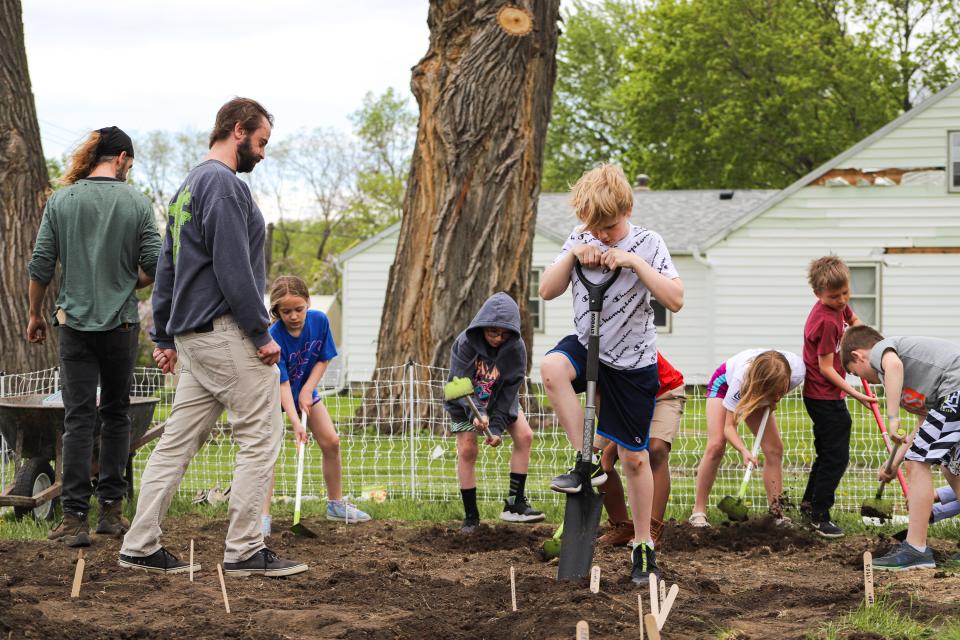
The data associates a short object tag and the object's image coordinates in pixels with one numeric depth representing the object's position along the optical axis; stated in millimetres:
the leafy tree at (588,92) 42531
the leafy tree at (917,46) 33719
